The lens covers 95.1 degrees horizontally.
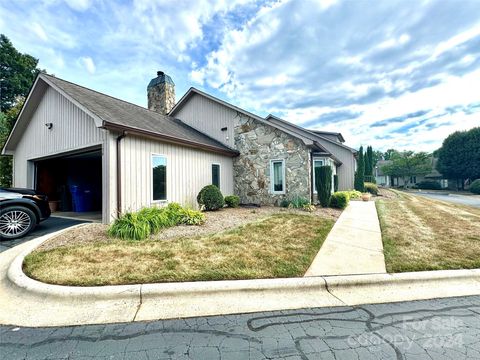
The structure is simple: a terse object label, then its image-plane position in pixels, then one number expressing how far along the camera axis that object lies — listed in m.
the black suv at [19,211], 5.55
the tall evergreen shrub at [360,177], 19.47
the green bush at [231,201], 10.94
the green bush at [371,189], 20.09
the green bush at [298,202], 10.39
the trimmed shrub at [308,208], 9.75
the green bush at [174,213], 6.95
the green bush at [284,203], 10.85
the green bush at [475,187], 26.99
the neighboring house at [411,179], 40.88
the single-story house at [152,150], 7.20
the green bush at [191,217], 7.06
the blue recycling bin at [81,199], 9.99
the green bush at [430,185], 37.36
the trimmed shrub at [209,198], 9.53
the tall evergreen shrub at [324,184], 10.74
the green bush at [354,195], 15.71
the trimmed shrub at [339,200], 10.92
